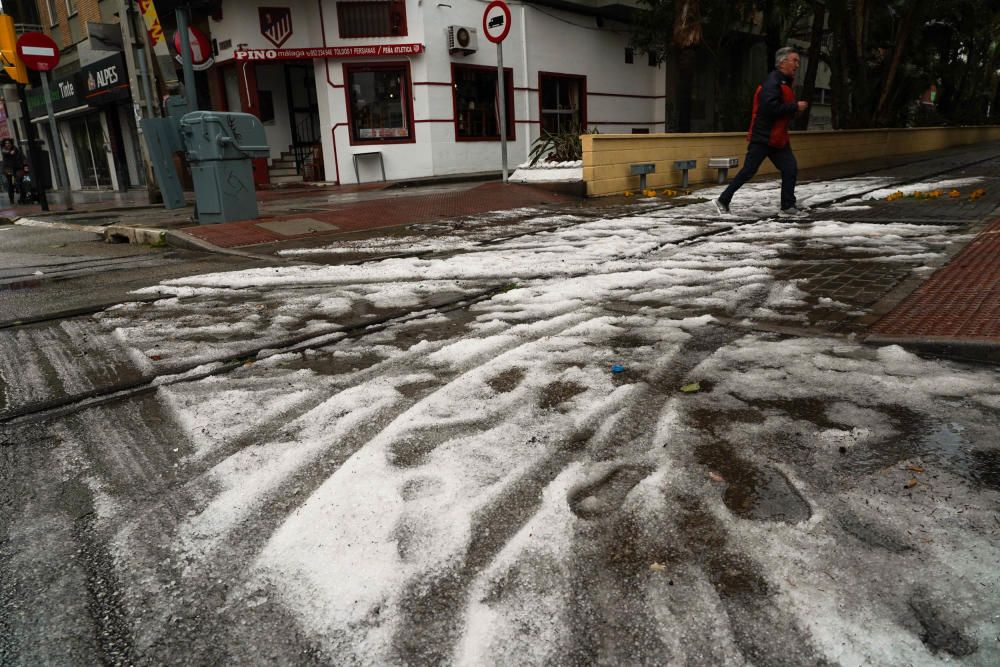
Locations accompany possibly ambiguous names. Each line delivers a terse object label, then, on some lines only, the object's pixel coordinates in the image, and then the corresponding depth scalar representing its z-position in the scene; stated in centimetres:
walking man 757
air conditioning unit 1621
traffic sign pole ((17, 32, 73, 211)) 1363
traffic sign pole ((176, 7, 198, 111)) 909
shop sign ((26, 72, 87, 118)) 2158
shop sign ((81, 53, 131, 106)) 1881
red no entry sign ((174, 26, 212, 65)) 1054
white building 1571
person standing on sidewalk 1806
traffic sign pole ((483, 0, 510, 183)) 1075
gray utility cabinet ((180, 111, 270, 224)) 809
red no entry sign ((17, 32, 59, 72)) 1359
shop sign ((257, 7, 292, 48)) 1549
